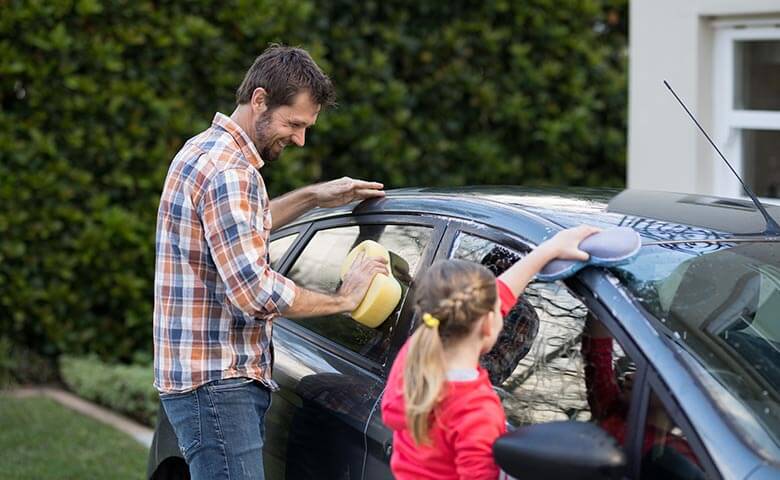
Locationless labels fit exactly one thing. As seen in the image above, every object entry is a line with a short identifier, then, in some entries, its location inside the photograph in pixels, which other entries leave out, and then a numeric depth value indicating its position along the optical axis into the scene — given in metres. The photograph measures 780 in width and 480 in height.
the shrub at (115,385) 13.70
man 6.45
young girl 5.22
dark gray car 5.01
